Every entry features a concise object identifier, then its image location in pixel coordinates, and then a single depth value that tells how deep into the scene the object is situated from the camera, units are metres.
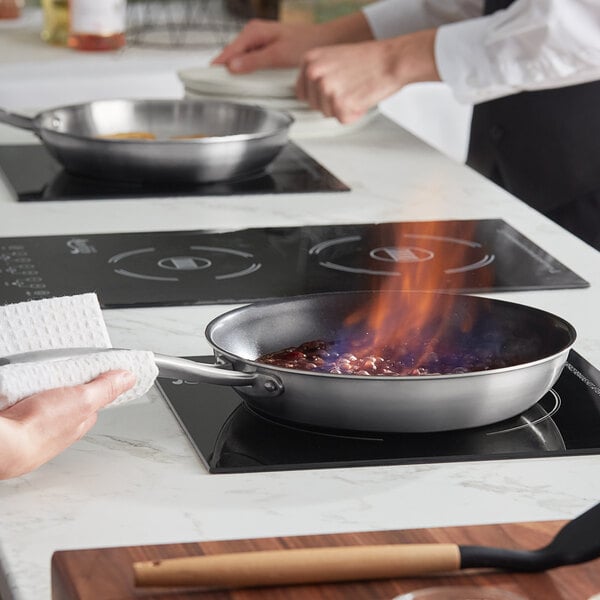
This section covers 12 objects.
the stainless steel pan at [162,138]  2.73
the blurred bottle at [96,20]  4.63
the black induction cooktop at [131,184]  2.73
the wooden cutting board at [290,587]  1.66
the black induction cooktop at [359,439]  1.90
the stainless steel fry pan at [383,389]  1.89
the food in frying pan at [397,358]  1.96
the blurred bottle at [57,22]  5.01
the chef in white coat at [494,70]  2.90
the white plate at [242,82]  3.22
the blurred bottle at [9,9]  5.53
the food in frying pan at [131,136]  2.77
